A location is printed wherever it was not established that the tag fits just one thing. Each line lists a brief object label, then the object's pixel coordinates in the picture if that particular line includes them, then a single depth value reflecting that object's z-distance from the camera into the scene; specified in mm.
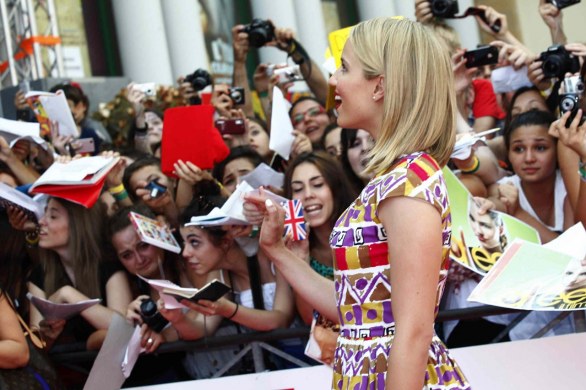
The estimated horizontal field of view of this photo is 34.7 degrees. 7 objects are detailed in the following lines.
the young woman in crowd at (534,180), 4629
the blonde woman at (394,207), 2033
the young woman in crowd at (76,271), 4680
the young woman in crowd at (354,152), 4902
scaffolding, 9000
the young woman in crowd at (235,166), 5238
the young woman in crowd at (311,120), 6004
